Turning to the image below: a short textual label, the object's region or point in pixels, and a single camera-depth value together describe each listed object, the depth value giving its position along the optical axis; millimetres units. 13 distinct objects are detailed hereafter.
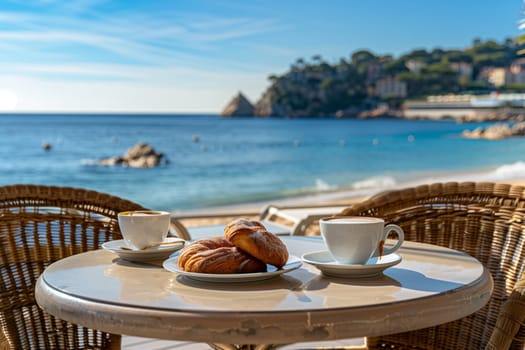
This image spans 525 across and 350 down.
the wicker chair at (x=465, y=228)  1495
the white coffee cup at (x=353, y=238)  955
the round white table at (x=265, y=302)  768
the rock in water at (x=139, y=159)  22672
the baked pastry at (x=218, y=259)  914
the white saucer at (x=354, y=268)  950
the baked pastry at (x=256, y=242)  912
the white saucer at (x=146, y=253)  1101
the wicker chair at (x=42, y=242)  1483
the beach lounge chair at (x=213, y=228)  3097
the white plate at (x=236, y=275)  897
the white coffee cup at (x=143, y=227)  1095
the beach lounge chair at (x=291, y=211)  3576
